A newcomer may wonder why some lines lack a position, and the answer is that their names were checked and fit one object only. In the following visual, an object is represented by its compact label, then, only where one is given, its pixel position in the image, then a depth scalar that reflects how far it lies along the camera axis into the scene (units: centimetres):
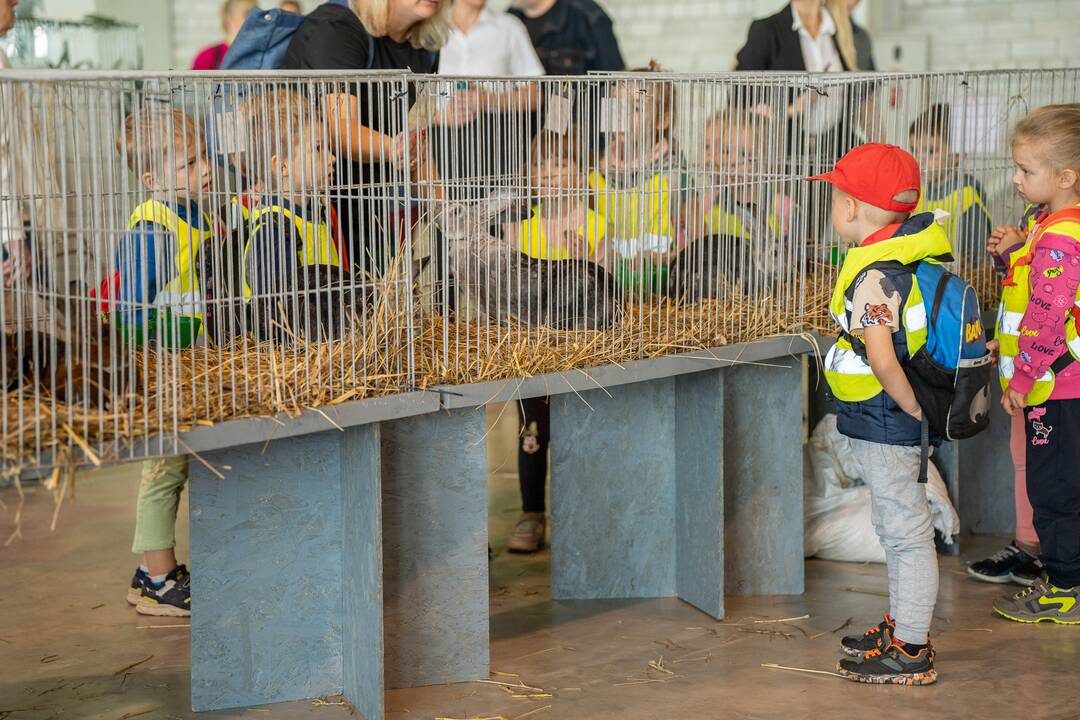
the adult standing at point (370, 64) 563
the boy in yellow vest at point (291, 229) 529
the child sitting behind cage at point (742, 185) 705
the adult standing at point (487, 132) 602
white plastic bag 817
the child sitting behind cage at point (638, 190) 657
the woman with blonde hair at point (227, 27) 1312
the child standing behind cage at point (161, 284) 488
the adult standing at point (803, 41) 967
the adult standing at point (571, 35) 975
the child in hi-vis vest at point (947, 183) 787
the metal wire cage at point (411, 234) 476
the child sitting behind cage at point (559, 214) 637
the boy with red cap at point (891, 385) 596
